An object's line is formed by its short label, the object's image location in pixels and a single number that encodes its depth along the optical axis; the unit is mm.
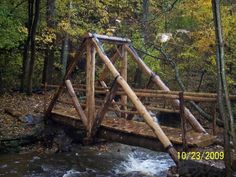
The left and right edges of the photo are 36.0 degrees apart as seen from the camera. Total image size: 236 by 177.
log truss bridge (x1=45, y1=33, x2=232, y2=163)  8117
